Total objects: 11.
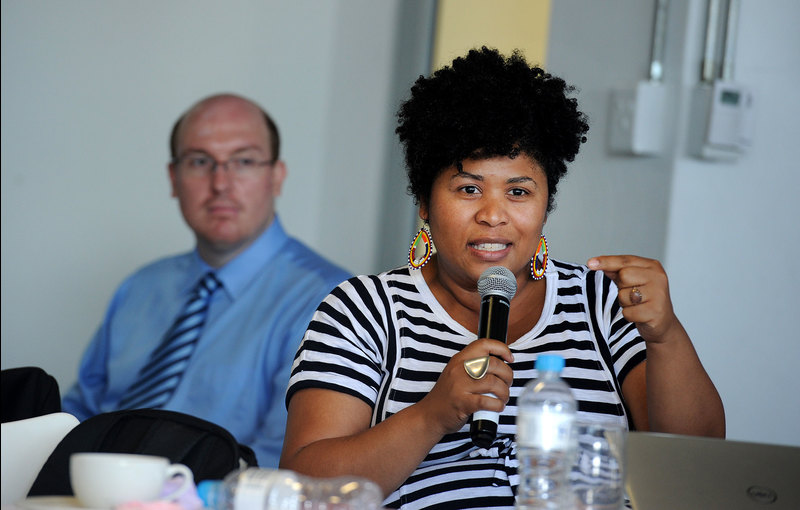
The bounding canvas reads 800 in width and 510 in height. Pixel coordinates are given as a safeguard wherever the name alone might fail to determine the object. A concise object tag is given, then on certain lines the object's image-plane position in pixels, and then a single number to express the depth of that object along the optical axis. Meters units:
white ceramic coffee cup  4.70
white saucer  4.70
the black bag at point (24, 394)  5.18
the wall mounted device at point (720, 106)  5.97
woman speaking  5.13
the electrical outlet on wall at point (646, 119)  6.04
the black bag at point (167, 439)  5.03
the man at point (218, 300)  6.44
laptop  4.81
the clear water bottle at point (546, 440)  4.76
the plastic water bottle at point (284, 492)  4.68
